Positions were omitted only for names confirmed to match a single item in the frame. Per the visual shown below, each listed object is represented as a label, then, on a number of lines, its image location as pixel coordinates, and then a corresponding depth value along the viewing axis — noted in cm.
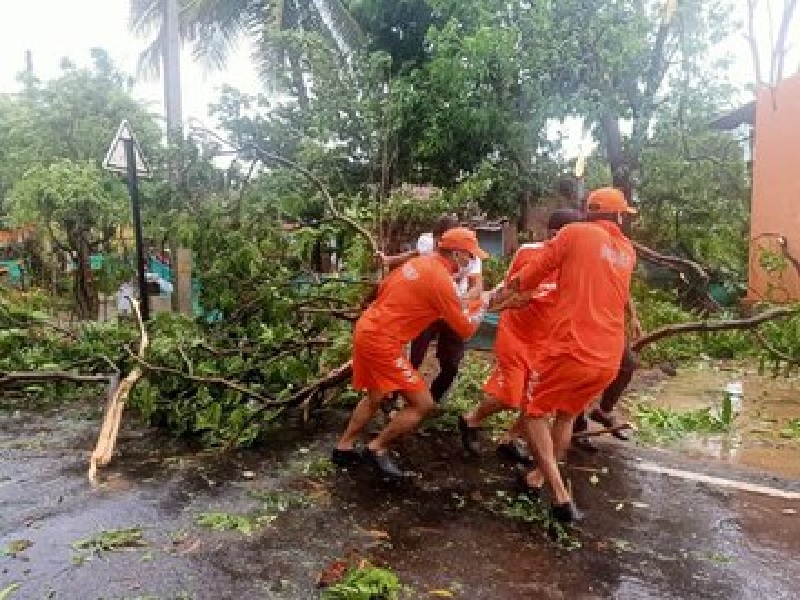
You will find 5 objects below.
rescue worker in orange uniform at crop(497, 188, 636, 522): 389
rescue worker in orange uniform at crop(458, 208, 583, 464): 471
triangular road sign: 834
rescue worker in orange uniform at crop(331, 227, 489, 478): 450
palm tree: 1595
